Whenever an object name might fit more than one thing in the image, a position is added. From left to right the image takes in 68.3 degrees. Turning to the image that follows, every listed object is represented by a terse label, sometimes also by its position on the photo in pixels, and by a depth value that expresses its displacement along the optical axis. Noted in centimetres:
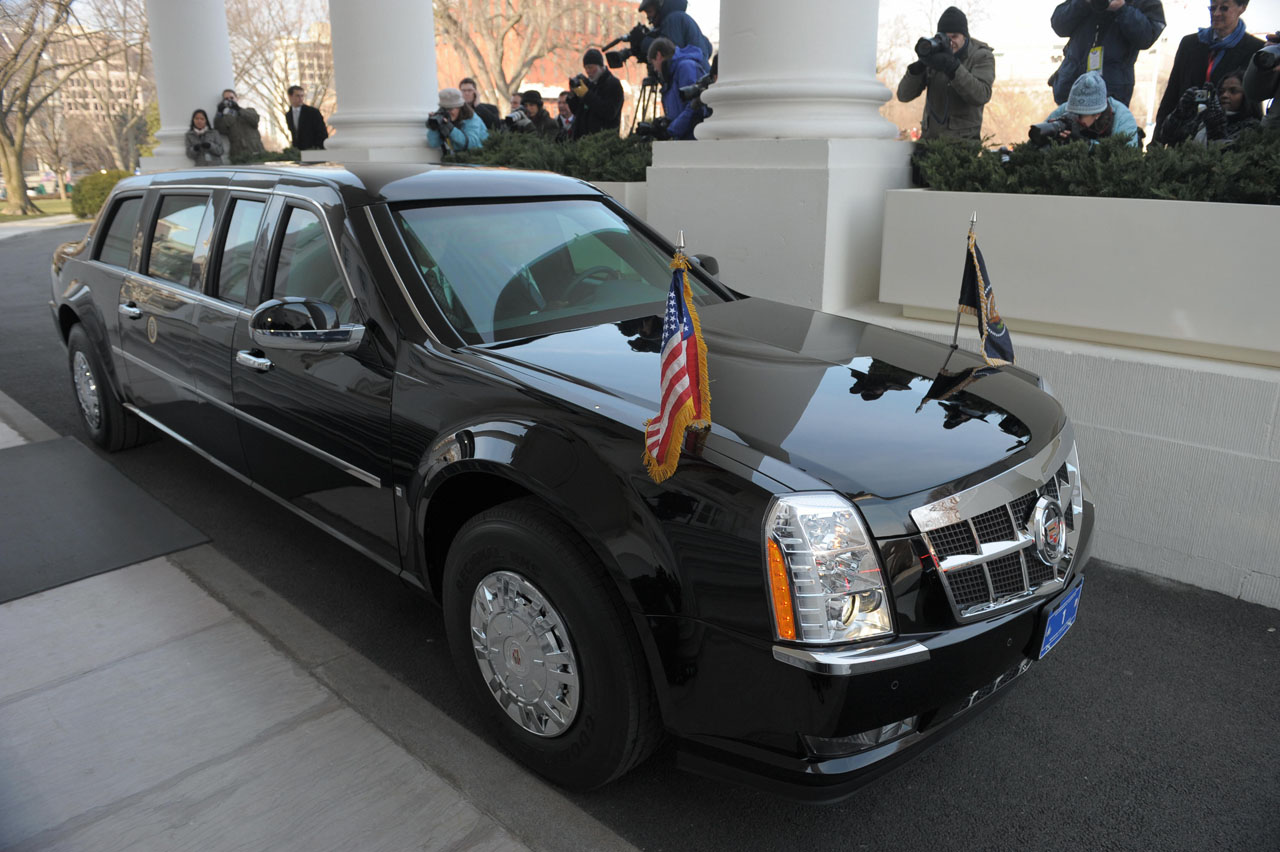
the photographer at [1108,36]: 623
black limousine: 229
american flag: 236
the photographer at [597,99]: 959
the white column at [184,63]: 1456
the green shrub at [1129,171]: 453
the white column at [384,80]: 969
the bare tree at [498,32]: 3775
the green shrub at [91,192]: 2767
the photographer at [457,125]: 977
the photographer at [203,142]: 1434
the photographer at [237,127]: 1468
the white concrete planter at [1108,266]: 438
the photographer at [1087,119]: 539
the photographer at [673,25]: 906
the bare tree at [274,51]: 4341
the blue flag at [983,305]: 372
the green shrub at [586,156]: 762
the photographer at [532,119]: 1101
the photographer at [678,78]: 751
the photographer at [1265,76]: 505
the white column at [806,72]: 595
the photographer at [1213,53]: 588
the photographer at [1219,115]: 532
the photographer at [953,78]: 643
